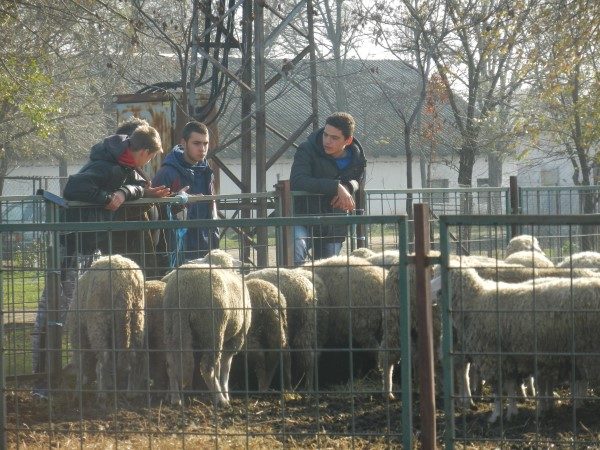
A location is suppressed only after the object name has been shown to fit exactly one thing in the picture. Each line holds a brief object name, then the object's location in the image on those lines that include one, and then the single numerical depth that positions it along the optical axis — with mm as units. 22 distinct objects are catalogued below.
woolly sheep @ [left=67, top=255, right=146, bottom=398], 15289
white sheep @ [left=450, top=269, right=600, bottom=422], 13617
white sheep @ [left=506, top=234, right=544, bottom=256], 20437
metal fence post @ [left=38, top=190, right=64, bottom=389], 16422
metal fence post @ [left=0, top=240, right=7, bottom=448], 11766
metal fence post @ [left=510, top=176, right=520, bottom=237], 24547
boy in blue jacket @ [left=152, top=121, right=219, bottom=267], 19769
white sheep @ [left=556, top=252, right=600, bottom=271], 17117
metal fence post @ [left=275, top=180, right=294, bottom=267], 19578
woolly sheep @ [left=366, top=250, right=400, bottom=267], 16042
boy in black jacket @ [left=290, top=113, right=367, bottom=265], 20750
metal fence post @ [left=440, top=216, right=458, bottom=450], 10375
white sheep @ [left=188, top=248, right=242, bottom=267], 17125
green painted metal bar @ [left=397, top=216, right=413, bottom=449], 10586
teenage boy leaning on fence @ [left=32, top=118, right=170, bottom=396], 17687
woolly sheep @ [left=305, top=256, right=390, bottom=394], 17125
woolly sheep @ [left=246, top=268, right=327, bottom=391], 16453
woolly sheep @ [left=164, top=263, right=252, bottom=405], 14664
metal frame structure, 25991
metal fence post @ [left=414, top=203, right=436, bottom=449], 10414
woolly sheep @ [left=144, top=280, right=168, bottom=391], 16312
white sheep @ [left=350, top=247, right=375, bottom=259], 18683
